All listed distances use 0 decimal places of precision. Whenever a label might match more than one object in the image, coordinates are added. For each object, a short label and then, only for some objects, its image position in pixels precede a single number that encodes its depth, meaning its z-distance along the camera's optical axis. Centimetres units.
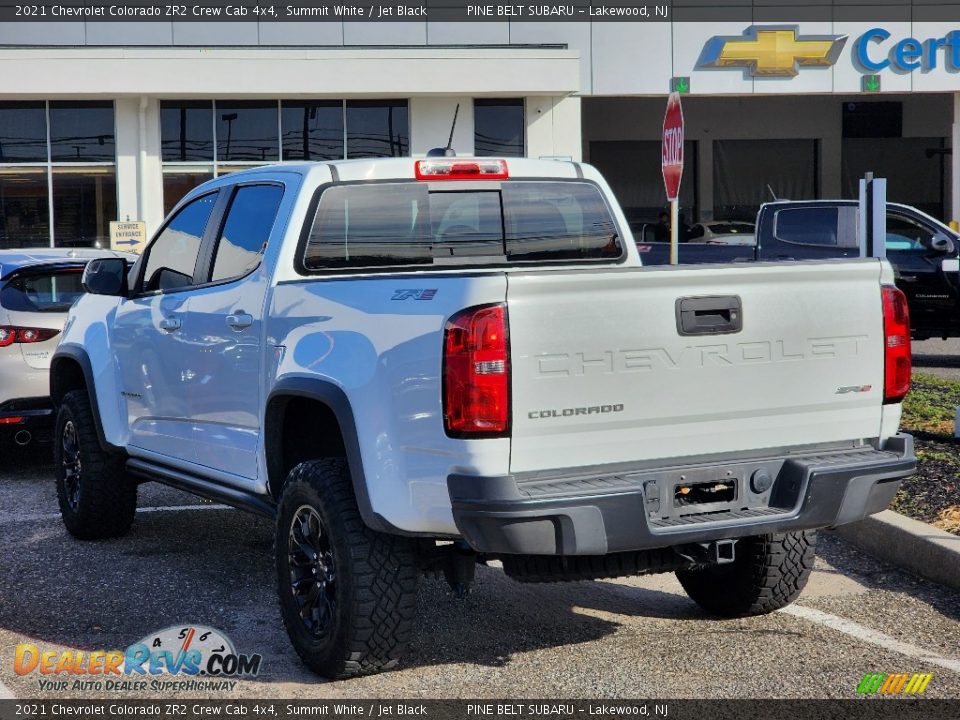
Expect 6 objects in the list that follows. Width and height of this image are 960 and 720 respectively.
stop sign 1021
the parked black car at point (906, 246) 1489
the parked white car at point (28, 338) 898
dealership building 2500
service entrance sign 2040
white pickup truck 421
